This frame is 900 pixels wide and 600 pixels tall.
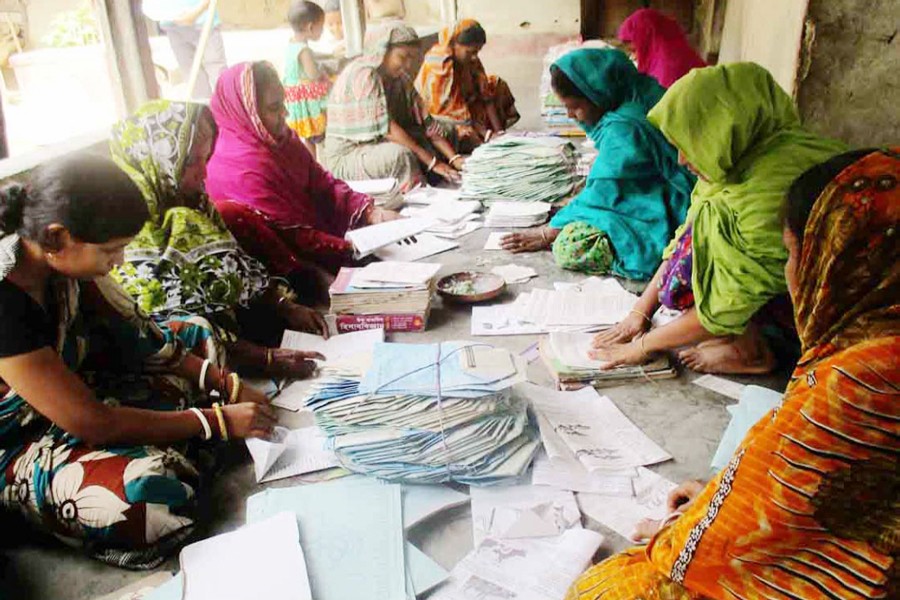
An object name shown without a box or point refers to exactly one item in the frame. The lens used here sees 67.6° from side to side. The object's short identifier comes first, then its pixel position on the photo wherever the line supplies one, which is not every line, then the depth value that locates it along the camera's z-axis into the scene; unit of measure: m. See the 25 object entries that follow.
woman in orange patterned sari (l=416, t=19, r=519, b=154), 4.80
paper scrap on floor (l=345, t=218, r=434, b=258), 2.74
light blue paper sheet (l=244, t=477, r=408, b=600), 1.30
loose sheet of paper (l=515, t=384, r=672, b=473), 1.61
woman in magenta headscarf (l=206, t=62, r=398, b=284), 2.52
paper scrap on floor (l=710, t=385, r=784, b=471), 1.58
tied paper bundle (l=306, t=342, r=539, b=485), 1.52
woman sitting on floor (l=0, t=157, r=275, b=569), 1.33
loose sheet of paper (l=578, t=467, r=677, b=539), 1.44
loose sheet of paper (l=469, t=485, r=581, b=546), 1.41
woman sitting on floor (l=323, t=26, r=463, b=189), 4.00
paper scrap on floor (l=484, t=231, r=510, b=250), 3.05
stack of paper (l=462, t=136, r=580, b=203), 3.49
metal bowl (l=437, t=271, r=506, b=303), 2.48
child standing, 4.53
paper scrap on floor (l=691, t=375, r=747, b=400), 1.90
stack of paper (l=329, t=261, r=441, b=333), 2.27
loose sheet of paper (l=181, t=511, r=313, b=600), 1.26
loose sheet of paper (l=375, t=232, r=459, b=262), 2.92
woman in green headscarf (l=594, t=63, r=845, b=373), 1.80
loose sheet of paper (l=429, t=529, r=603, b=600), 1.27
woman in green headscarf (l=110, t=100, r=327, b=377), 2.02
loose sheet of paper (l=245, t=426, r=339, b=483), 1.64
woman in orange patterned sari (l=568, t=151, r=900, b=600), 0.84
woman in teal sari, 2.61
